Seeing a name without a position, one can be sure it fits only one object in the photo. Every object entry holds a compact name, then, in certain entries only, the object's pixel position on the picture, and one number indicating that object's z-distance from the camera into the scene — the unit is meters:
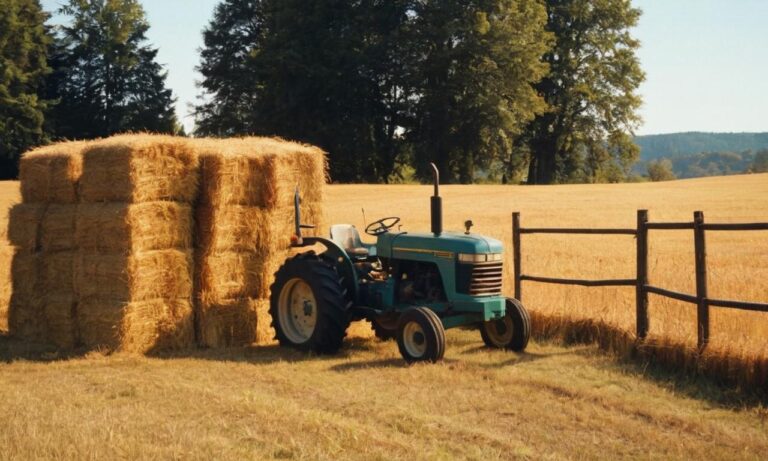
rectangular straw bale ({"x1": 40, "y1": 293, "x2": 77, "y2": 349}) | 9.60
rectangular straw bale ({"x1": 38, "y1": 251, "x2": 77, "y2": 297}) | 9.70
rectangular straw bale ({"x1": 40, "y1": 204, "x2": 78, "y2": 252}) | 9.70
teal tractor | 8.41
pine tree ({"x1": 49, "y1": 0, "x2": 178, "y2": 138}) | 52.72
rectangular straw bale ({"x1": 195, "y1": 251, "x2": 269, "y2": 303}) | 9.55
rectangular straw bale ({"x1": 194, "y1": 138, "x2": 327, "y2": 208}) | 9.55
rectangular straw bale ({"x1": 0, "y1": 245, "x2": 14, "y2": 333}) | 11.20
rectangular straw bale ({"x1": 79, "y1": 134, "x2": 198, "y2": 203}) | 9.10
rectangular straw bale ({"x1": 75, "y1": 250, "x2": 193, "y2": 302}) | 9.05
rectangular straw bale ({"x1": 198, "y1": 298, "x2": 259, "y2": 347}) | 9.56
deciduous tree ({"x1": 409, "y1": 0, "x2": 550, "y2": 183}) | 42.88
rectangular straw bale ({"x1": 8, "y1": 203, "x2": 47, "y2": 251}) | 10.02
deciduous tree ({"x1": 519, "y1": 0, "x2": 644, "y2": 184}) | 51.25
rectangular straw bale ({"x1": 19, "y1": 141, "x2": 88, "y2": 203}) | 9.73
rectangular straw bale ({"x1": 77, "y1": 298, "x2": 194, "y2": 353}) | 9.02
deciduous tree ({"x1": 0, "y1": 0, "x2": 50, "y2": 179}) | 46.03
